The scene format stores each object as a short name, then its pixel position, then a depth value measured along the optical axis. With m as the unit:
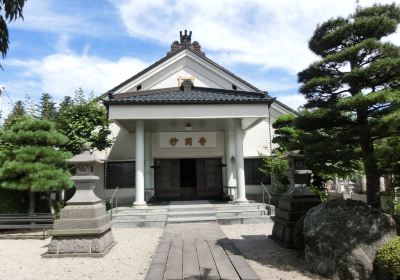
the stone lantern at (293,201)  8.30
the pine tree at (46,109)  21.84
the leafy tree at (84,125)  16.08
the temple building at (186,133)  14.20
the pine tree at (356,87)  5.98
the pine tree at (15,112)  15.23
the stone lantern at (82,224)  8.02
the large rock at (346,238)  5.63
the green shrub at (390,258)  5.16
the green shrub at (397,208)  10.85
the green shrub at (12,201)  12.27
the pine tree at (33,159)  11.28
